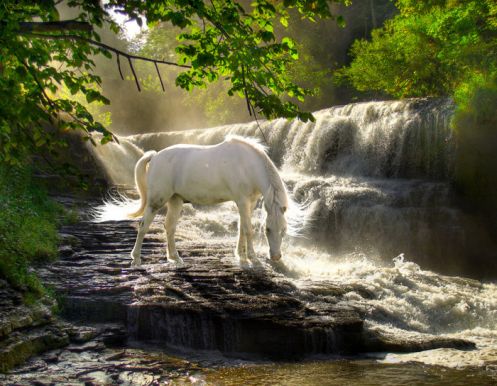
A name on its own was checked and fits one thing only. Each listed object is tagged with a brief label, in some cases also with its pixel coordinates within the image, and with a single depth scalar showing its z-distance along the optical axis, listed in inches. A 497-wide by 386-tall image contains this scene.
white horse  331.3
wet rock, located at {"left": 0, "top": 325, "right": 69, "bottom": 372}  204.4
